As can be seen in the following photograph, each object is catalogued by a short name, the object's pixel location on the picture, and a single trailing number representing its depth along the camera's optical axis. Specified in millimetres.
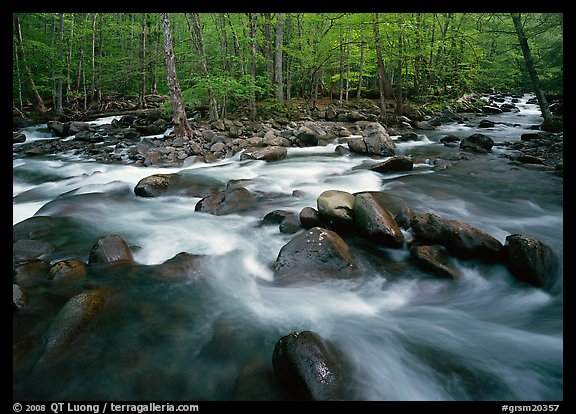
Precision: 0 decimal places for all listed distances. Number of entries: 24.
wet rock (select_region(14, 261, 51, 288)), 3342
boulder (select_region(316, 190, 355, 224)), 4457
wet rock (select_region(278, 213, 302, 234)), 4734
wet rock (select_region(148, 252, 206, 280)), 3803
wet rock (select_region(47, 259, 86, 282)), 3438
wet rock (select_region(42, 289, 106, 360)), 2578
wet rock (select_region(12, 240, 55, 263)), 3895
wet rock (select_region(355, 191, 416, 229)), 4676
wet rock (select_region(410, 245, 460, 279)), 3703
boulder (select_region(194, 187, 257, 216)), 5652
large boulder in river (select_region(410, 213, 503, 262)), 3861
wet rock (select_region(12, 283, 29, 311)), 2961
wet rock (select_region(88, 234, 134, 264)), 3793
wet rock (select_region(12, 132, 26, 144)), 11779
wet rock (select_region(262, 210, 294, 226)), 5075
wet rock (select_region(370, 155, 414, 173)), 7754
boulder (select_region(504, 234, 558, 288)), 3527
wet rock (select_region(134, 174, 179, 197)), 6559
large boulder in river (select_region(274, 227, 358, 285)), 3668
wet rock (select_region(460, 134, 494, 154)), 9773
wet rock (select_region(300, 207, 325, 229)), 4586
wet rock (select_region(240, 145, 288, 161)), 9391
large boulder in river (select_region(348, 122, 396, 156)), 9680
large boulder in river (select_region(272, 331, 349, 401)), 2170
